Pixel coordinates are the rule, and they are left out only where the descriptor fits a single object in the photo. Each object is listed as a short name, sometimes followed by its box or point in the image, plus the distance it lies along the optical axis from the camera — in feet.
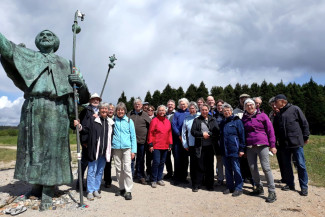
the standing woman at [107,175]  20.52
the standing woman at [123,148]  18.08
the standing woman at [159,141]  20.93
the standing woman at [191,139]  20.29
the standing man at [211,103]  23.63
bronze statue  15.25
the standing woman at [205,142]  19.72
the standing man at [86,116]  17.99
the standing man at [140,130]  21.75
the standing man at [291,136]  18.66
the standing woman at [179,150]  21.93
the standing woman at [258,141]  17.56
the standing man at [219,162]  21.59
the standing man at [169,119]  23.48
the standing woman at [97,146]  17.43
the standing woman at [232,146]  18.34
